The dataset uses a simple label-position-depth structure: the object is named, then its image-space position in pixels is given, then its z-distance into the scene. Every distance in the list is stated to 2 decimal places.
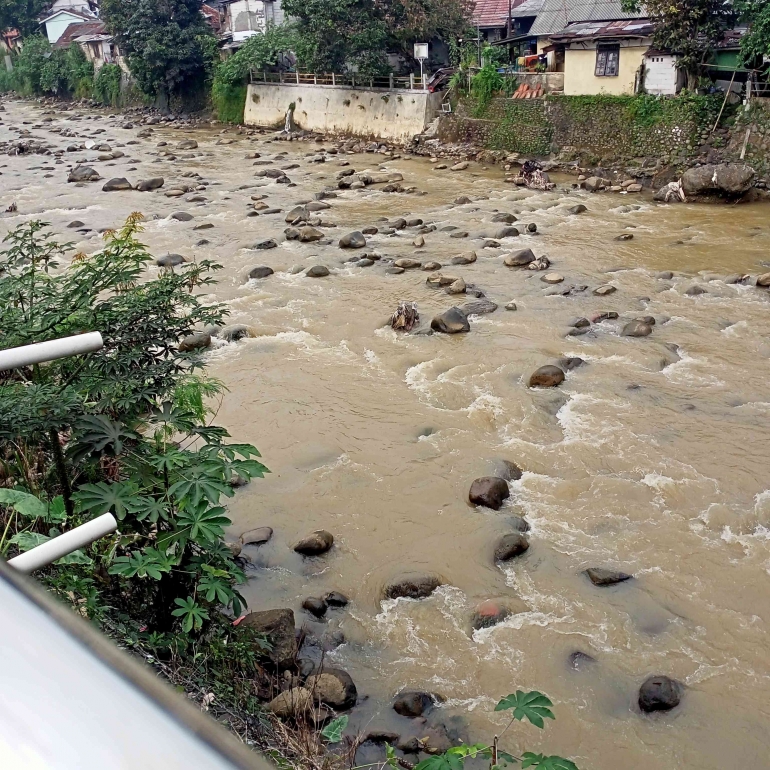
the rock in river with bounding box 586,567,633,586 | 6.01
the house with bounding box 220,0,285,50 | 38.31
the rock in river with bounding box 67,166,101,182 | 22.38
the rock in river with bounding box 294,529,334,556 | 6.41
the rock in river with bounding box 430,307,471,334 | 10.70
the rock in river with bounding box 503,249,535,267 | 13.45
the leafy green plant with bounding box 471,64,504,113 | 23.11
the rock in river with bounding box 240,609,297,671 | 5.05
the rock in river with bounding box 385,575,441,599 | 5.96
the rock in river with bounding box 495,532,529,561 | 6.32
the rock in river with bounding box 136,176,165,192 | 20.83
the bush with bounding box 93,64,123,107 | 40.22
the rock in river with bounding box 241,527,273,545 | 6.57
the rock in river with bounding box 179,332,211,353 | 10.38
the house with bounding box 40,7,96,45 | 51.09
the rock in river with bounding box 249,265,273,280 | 13.52
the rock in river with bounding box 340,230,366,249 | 14.94
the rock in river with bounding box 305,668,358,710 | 4.88
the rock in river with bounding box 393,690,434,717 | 4.88
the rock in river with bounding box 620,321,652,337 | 10.41
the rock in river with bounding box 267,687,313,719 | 4.52
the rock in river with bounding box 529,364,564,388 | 9.11
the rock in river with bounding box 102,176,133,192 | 20.97
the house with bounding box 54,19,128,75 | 42.59
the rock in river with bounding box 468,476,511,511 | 6.95
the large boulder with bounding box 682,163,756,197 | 16.41
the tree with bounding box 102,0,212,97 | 32.16
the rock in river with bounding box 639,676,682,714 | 4.95
